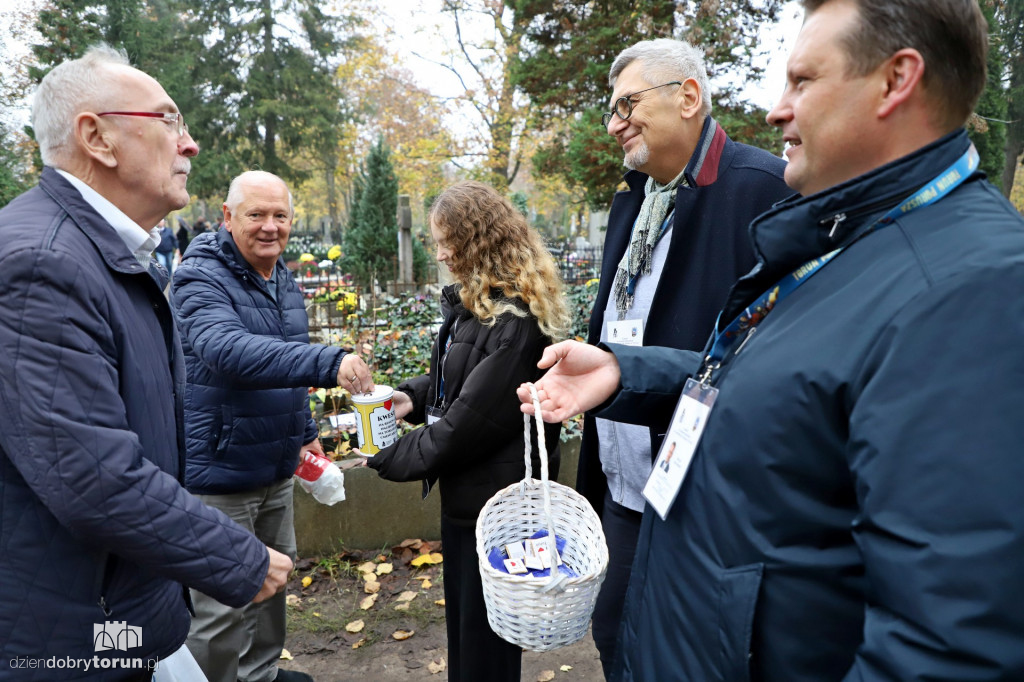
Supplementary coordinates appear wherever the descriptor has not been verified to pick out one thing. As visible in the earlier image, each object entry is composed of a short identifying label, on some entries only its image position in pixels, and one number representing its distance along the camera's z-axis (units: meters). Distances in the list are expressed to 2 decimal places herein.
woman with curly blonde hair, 2.48
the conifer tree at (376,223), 15.98
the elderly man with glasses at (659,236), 2.24
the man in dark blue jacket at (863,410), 0.78
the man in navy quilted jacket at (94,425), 1.39
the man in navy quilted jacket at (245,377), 2.65
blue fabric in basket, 2.00
